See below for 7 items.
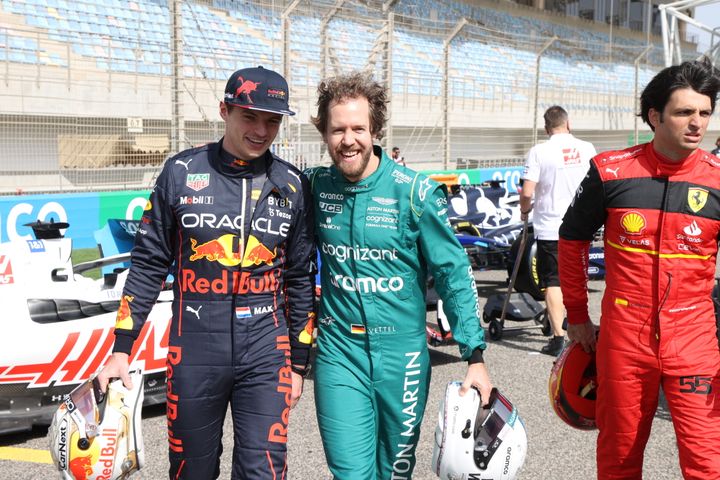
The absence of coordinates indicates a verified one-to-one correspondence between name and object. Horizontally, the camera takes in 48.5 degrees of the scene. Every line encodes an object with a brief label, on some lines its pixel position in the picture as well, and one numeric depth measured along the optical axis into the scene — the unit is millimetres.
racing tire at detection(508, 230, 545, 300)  7184
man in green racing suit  2752
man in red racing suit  2787
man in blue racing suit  2691
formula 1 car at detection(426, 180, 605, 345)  7184
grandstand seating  11102
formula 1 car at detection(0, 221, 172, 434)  4391
